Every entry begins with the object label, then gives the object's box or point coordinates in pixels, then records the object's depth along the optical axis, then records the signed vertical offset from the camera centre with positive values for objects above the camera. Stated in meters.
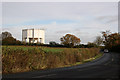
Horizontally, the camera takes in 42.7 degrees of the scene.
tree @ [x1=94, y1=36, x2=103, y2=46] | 84.81 +0.47
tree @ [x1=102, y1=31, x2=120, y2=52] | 83.94 +3.25
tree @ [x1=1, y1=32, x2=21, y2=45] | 47.97 +0.83
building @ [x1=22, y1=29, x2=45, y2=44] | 56.10 +2.47
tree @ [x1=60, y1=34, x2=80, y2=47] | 96.81 +1.80
